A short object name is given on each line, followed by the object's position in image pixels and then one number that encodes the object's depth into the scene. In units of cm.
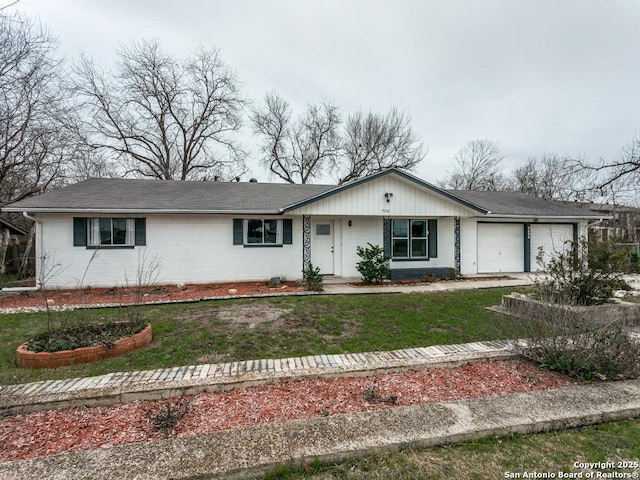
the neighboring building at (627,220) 2110
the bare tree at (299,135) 2669
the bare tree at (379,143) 2623
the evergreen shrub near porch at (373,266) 1081
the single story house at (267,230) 1001
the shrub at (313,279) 996
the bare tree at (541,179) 2709
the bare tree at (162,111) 2031
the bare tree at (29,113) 1086
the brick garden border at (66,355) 406
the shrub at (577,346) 361
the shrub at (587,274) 583
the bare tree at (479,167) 3047
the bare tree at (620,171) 1233
